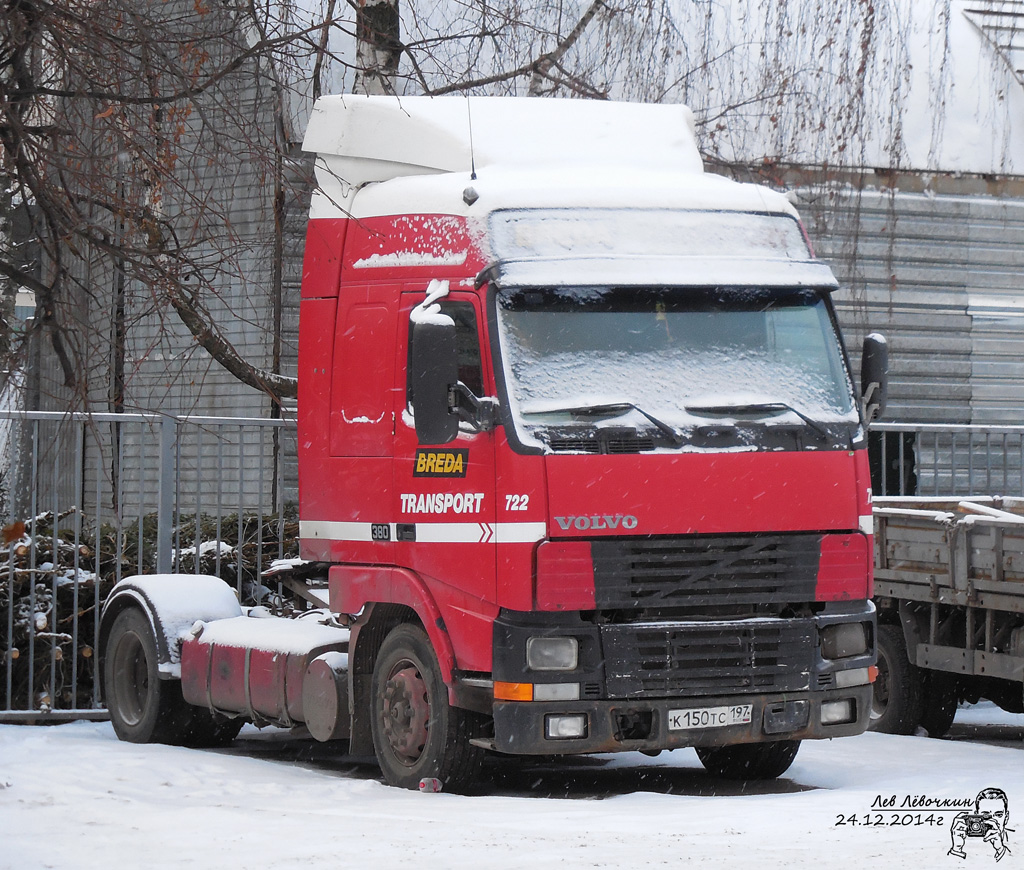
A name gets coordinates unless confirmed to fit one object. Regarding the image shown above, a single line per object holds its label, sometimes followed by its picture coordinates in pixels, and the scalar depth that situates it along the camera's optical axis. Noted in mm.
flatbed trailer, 19328
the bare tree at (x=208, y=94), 13414
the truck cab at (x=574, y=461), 15109
